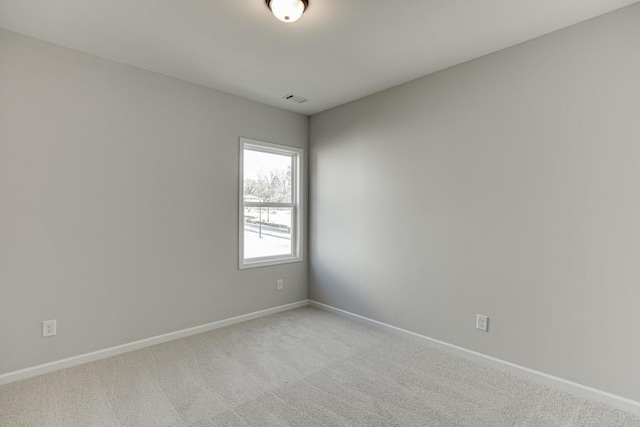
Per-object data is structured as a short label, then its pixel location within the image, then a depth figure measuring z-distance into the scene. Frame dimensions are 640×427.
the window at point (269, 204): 3.82
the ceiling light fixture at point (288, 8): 1.97
